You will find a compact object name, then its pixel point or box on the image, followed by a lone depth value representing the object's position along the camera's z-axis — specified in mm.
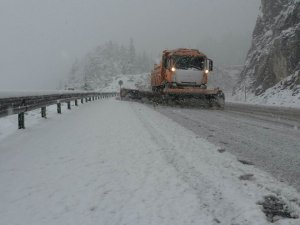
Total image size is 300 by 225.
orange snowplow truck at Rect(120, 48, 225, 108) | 13562
